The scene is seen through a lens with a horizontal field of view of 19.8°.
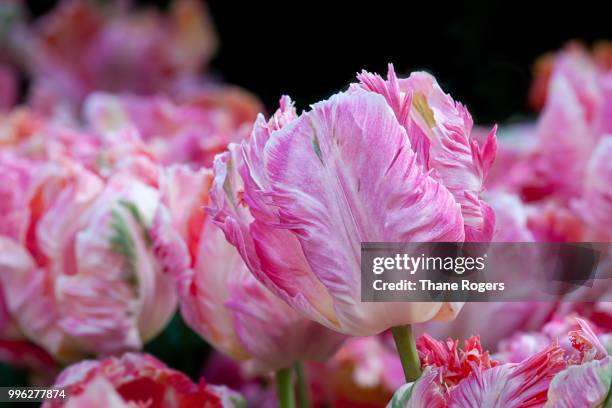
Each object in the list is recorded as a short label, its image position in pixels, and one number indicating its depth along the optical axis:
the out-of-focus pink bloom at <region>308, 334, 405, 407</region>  0.73
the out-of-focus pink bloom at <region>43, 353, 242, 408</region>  0.58
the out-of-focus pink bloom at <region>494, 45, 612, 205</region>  0.77
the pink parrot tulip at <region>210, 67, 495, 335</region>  0.52
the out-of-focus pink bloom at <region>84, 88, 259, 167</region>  0.81
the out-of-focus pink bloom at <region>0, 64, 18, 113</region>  1.39
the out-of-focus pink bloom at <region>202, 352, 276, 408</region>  0.73
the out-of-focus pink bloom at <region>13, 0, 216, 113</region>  1.38
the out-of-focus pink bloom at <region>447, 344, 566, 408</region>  0.52
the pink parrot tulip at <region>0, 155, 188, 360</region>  0.65
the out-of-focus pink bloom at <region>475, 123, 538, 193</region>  0.78
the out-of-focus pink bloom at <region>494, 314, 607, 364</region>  0.52
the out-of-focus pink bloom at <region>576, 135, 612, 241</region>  0.69
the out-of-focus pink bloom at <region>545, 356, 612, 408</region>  0.51
